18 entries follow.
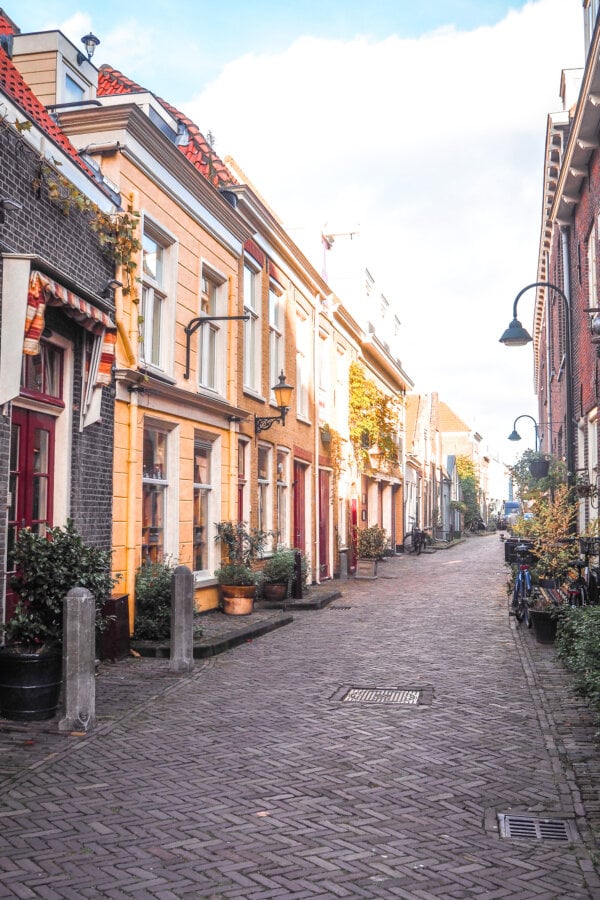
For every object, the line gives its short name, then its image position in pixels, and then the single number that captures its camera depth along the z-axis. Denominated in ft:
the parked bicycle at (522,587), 39.32
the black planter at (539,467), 54.18
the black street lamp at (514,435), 97.40
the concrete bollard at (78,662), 20.02
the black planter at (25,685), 20.88
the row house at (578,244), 39.25
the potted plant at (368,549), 68.54
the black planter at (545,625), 34.04
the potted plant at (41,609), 20.92
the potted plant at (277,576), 48.59
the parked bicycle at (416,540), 107.24
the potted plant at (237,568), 42.50
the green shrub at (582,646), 19.45
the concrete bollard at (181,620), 27.43
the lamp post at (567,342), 43.70
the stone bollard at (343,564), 71.02
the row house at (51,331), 24.14
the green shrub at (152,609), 32.71
